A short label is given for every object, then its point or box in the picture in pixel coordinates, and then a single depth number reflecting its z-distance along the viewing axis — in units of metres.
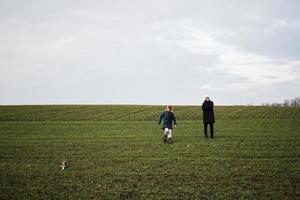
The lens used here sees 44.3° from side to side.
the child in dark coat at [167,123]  22.40
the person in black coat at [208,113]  24.12
